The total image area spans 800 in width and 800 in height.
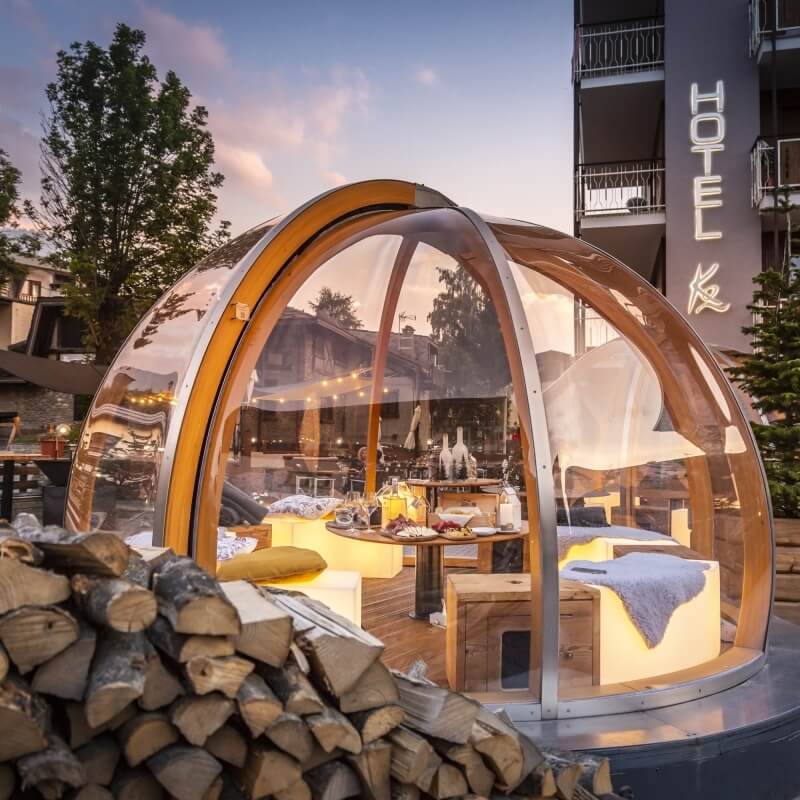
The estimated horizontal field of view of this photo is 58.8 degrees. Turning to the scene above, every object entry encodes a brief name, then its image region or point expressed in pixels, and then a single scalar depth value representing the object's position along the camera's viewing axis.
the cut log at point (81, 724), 1.42
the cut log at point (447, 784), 1.75
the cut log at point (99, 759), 1.43
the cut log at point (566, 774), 1.99
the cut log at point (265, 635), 1.55
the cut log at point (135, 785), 1.44
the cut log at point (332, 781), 1.59
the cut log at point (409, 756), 1.68
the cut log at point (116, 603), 1.46
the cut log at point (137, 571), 1.62
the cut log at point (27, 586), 1.40
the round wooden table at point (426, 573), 4.48
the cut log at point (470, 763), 1.78
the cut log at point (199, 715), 1.45
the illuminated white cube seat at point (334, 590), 3.59
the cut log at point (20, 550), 1.51
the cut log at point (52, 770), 1.32
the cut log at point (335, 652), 1.64
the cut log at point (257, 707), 1.48
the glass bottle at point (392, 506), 4.93
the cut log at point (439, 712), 1.77
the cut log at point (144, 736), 1.43
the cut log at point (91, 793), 1.40
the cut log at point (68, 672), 1.41
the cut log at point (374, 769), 1.63
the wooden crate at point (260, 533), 4.02
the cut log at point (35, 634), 1.37
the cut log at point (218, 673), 1.45
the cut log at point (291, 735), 1.52
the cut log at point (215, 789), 1.49
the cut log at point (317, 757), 1.61
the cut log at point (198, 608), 1.47
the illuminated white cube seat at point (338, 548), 4.62
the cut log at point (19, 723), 1.30
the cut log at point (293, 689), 1.55
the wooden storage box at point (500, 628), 3.00
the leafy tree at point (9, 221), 17.58
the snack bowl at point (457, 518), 4.48
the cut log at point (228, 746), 1.52
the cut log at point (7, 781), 1.35
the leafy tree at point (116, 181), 15.85
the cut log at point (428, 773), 1.71
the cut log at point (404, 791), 1.69
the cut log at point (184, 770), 1.45
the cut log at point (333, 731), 1.56
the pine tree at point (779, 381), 5.38
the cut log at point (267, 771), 1.51
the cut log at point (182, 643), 1.46
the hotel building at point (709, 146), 10.82
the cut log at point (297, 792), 1.56
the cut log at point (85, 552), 1.53
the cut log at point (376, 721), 1.65
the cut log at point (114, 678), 1.36
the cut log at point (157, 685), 1.44
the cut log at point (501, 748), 1.80
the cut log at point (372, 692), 1.65
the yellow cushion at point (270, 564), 3.57
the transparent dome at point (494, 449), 3.03
